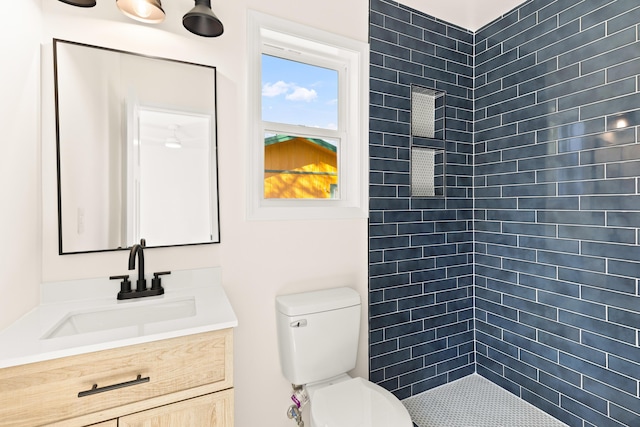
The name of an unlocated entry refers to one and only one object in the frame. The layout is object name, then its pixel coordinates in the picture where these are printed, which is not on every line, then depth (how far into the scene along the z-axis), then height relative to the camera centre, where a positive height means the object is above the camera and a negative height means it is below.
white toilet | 1.40 -0.70
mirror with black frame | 1.33 +0.28
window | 1.71 +0.52
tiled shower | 1.66 -0.01
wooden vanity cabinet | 0.91 -0.54
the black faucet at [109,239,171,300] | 1.35 -0.31
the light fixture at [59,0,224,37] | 1.30 +0.82
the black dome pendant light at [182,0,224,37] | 1.34 +0.81
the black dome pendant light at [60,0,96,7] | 1.18 +0.77
